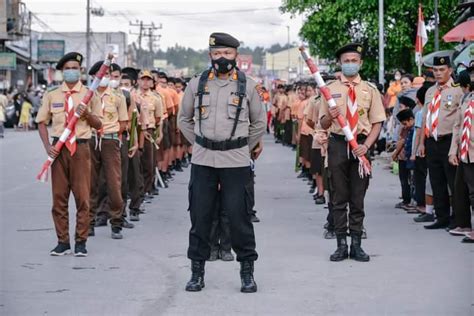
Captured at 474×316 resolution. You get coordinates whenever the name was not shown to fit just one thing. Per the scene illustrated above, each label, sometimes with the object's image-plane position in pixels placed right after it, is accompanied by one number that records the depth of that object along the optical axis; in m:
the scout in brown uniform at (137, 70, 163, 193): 14.58
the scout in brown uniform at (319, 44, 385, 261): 9.75
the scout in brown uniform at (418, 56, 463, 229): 11.65
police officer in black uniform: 8.10
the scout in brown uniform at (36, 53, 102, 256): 10.00
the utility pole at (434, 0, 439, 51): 24.02
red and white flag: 22.56
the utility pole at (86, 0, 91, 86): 59.62
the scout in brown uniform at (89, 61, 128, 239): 11.49
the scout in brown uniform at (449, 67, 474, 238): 10.80
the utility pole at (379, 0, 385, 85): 30.23
